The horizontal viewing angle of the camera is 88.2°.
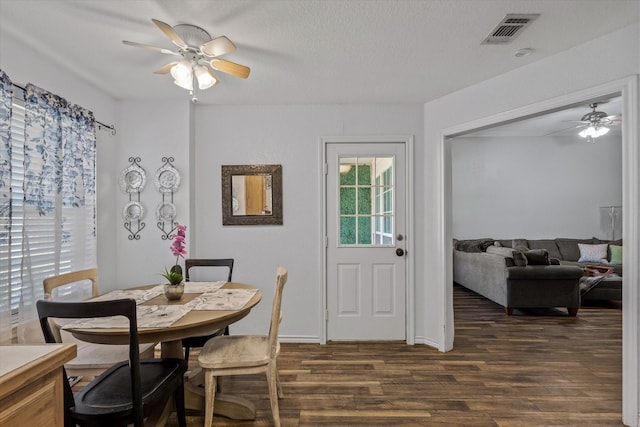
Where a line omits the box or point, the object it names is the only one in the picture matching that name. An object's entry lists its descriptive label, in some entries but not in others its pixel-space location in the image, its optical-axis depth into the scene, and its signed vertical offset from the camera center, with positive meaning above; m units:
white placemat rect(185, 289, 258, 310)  1.90 -0.52
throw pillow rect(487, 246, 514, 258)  4.35 -0.50
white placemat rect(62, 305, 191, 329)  1.57 -0.51
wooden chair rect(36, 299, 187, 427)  1.33 -0.81
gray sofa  4.11 -0.86
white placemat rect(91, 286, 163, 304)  2.10 -0.52
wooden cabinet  0.70 -0.38
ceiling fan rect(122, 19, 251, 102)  1.88 +0.93
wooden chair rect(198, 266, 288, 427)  1.84 -0.81
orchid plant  2.07 -0.33
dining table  1.54 -0.52
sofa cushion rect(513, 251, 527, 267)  4.18 -0.56
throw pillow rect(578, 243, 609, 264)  5.33 -0.63
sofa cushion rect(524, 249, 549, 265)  4.22 -0.54
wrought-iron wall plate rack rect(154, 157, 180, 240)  3.23 +0.24
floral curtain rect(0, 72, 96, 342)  2.15 +0.13
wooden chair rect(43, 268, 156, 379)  1.83 -0.82
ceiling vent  1.92 +1.15
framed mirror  3.38 +0.23
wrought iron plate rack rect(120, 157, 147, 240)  3.22 +0.23
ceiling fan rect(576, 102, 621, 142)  4.18 +1.24
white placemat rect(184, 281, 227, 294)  2.33 -0.52
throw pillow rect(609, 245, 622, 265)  5.10 -0.62
